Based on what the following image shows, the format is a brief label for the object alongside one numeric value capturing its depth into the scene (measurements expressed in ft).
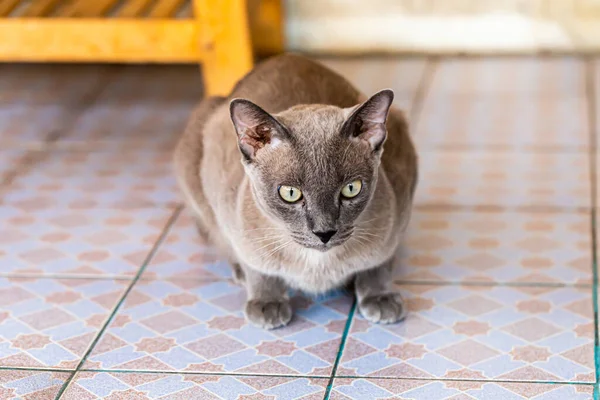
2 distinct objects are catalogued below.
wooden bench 4.81
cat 3.75
